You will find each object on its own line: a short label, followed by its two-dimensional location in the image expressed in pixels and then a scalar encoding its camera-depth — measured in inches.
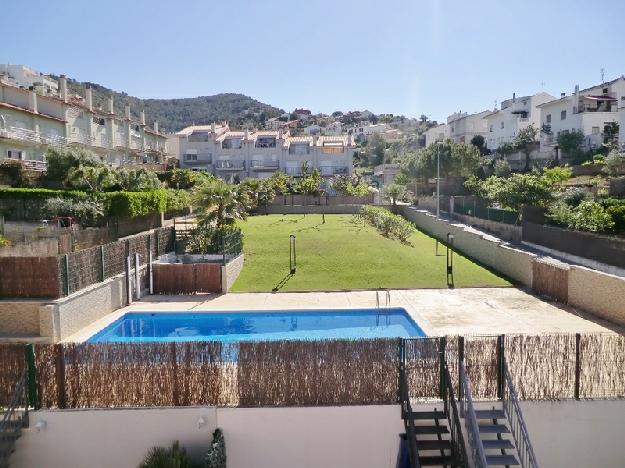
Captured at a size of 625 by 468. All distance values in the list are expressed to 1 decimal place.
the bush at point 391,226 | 1432.1
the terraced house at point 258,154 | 3120.1
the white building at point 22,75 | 2689.5
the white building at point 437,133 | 3597.4
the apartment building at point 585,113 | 2272.1
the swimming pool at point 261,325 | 725.3
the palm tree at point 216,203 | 1048.2
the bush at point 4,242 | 836.0
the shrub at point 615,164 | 1524.2
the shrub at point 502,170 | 2311.8
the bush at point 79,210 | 1105.4
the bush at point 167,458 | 351.3
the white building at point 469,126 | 3309.5
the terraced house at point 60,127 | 1621.6
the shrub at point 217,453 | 349.1
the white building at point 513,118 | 2839.6
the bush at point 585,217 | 965.8
